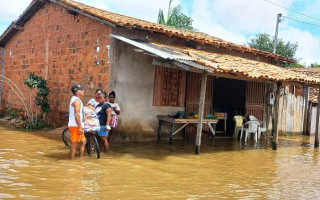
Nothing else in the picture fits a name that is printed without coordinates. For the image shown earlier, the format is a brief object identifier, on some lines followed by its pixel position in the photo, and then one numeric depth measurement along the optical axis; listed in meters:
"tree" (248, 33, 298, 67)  34.84
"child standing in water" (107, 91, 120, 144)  8.25
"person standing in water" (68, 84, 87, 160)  6.27
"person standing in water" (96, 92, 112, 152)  7.25
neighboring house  15.62
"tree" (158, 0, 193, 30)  23.81
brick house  9.10
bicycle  6.90
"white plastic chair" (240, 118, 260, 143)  11.17
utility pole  24.55
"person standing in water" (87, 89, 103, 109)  7.47
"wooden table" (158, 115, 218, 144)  9.37
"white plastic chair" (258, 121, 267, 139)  11.49
